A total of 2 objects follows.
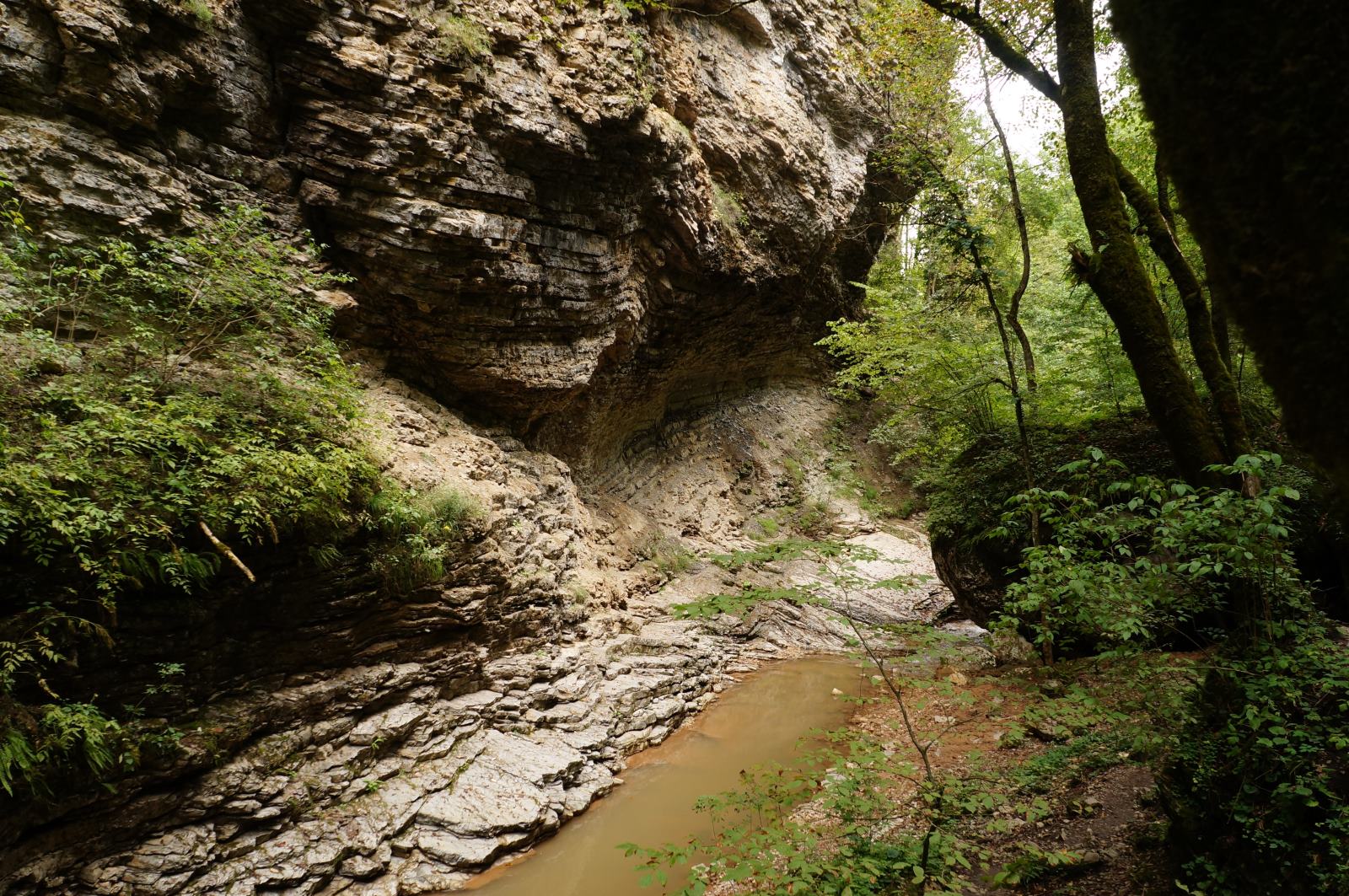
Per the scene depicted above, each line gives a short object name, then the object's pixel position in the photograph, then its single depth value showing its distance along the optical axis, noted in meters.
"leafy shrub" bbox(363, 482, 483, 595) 6.52
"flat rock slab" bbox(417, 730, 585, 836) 5.78
